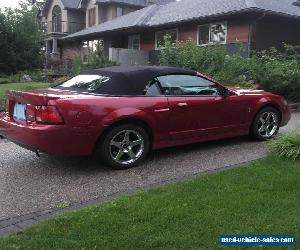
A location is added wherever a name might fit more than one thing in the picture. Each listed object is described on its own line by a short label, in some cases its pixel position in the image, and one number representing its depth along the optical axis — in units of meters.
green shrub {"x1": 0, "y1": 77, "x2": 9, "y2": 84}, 25.57
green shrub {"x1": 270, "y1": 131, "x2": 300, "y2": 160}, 6.39
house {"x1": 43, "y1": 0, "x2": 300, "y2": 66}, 21.41
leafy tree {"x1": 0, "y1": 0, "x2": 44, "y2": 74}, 29.34
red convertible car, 5.64
